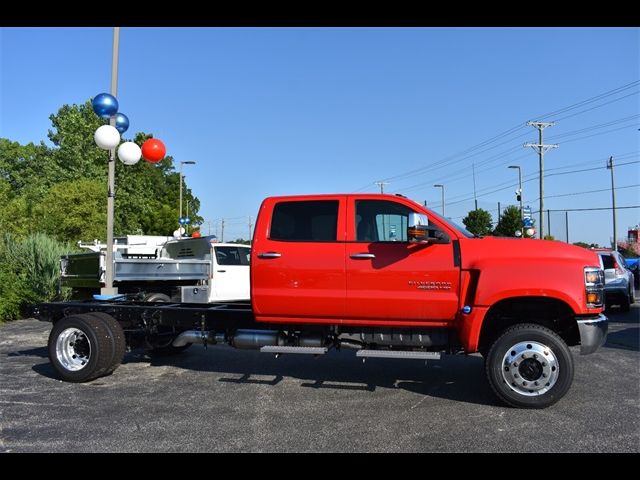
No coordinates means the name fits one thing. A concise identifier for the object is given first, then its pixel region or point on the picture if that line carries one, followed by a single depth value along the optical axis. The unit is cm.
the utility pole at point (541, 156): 3831
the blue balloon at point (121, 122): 1117
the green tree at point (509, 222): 4425
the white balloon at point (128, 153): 1055
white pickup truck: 998
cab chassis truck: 540
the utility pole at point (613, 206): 3828
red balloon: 1190
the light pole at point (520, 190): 4207
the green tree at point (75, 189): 2264
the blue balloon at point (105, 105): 996
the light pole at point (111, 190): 970
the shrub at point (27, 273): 1328
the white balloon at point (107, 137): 983
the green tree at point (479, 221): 4642
